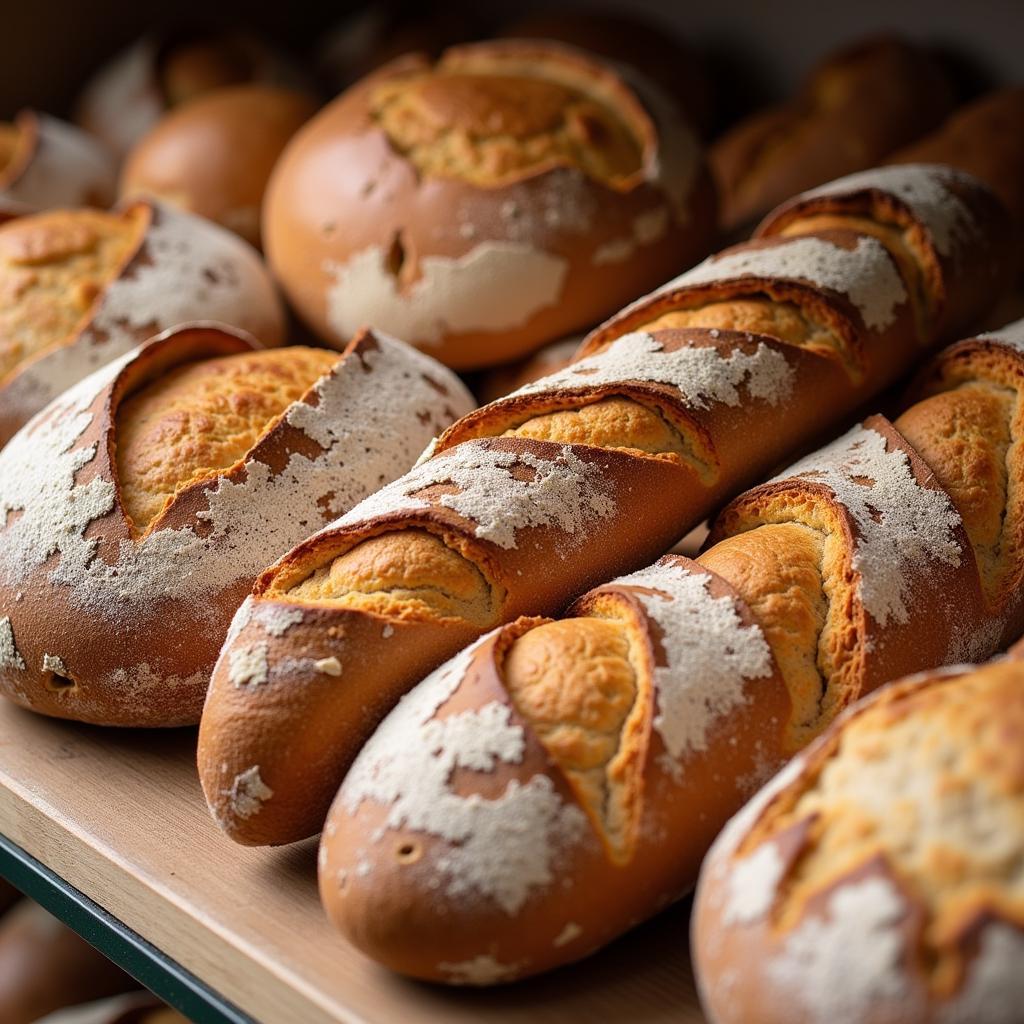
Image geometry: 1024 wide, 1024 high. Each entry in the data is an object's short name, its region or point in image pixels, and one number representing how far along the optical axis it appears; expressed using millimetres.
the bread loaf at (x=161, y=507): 1146
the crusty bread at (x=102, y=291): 1489
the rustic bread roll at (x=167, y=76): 2234
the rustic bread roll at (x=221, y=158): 1867
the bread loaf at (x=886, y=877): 658
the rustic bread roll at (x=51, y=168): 1943
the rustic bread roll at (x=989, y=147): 1673
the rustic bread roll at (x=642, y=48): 2035
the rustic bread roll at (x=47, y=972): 1731
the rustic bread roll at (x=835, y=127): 1814
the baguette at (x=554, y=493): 966
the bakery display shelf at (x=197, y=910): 873
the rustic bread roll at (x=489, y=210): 1485
